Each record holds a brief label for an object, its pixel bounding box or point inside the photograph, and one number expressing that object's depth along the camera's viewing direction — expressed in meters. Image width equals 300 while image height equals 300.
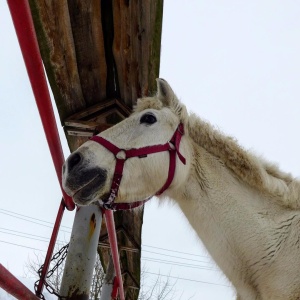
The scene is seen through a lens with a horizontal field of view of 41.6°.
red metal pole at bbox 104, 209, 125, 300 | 3.42
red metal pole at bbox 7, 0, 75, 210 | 1.60
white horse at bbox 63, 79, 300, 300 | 2.61
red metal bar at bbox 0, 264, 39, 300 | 1.89
